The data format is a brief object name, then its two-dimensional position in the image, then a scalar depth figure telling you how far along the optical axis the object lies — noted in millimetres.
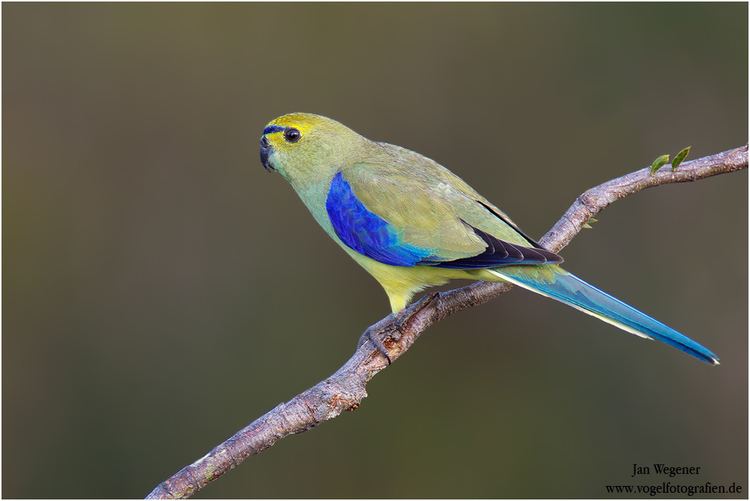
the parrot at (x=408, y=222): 8805
